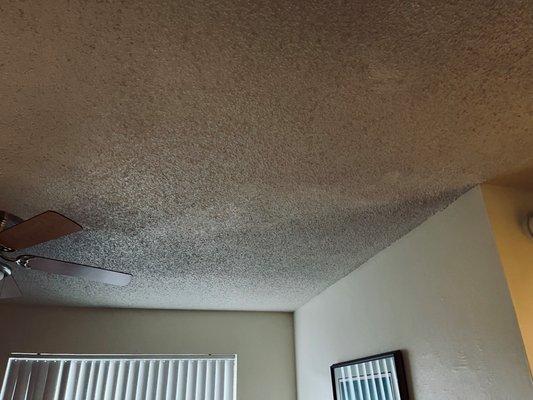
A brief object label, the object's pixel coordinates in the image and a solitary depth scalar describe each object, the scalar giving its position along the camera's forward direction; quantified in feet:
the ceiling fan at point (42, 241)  5.39
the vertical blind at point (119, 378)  11.52
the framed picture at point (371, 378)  7.82
